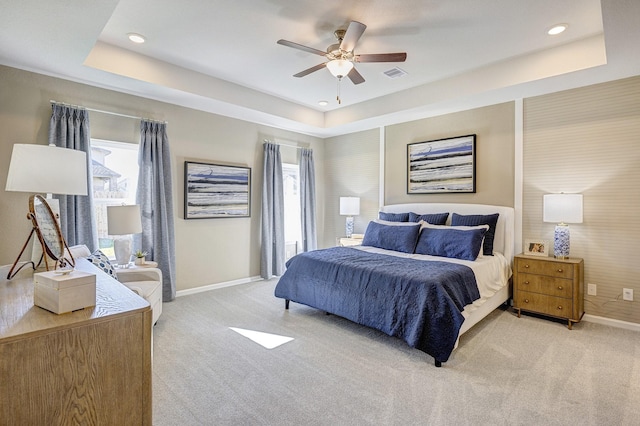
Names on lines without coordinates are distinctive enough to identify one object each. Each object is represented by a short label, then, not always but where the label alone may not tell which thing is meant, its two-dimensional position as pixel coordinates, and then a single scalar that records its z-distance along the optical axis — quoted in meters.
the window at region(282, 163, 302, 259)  5.88
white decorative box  1.14
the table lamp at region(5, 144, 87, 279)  1.67
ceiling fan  2.69
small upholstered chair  2.68
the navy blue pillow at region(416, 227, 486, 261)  3.56
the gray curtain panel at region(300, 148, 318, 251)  5.85
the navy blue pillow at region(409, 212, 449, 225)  4.39
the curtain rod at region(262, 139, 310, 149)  5.27
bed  2.62
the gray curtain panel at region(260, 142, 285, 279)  5.19
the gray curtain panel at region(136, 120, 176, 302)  3.96
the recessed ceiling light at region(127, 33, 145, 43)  3.04
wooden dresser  1.00
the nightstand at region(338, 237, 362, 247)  5.16
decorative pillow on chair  2.63
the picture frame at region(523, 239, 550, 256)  3.69
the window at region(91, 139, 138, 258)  3.79
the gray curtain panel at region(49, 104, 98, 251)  3.33
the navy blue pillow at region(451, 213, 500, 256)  3.85
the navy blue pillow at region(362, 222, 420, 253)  4.06
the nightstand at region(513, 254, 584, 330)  3.30
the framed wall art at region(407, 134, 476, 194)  4.39
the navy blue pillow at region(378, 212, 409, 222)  4.66
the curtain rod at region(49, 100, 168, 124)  3.36
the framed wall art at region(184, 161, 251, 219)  4.44
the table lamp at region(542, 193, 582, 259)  3.33
